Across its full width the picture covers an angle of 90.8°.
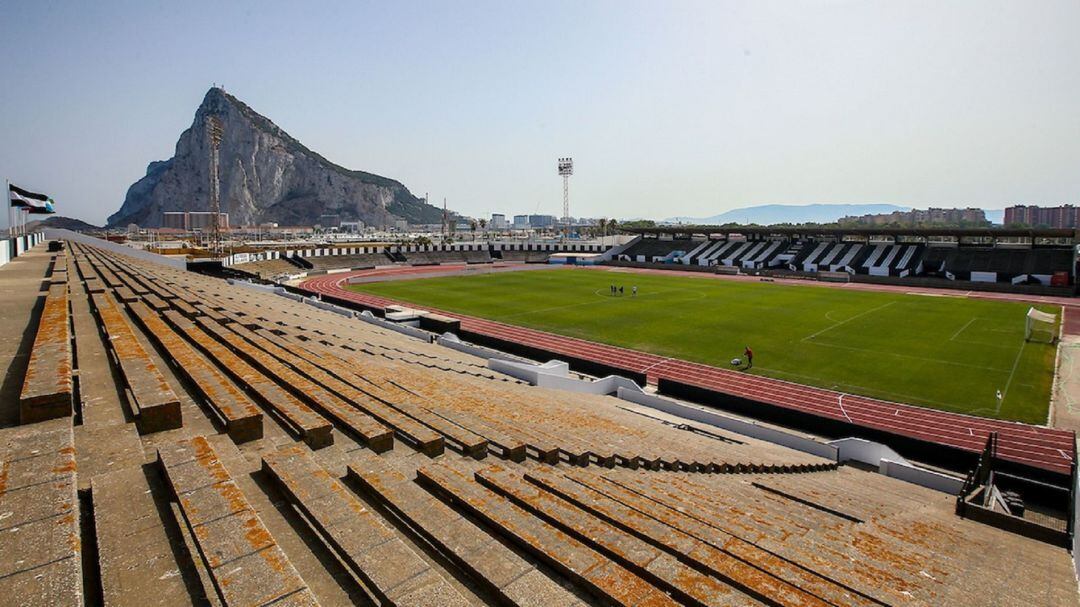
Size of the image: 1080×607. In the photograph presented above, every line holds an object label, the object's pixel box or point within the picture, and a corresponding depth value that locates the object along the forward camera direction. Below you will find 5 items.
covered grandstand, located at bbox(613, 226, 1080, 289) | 55.44
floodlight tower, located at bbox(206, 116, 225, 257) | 57.53
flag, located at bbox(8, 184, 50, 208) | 35.81
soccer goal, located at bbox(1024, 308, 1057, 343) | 32.26
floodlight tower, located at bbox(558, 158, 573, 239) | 120.31
